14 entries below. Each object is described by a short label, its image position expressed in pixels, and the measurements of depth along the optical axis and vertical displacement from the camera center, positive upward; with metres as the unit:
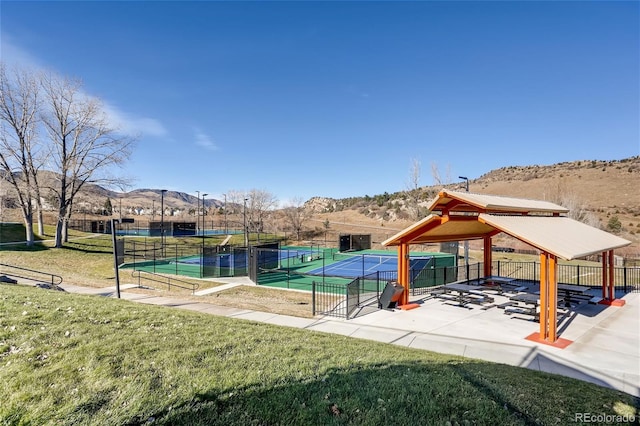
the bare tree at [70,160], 29.41 +4.71
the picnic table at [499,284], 14.39 -3.35
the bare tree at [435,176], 43.50 +4.60
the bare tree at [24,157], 27.92 +4.64
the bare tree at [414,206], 46.79 +0.90
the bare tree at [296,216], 59.53 -0.88
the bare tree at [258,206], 57.72 +1.13
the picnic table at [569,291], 11.85 -2.90
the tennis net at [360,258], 34.88 -5.03
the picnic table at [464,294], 13.05 -3.40
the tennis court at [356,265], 27.81 -5.08
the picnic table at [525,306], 10.82 -3.35
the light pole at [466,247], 18.87 -2.12
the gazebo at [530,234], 8.95 -0.78
